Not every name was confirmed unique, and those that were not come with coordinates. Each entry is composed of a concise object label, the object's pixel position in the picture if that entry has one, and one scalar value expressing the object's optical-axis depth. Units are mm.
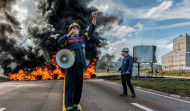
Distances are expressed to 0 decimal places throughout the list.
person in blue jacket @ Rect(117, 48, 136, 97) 7621
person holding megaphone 4051
